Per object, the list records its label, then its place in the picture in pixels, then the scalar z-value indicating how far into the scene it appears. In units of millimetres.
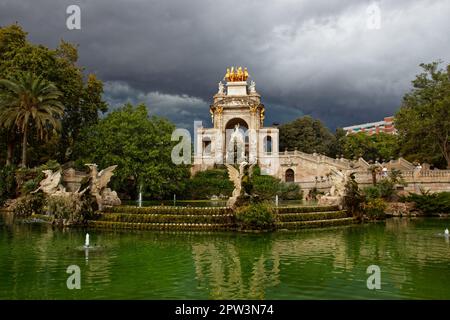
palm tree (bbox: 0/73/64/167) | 31672
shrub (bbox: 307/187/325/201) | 40312
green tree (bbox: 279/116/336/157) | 76625
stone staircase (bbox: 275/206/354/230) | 19375
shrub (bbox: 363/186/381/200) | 28122
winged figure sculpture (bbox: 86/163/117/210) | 21641
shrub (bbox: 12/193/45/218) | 26078
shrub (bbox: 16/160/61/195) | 28609
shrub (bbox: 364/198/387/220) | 23984
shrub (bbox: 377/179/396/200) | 28641
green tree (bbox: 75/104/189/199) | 33469
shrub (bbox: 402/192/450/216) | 27688
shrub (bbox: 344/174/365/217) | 23266
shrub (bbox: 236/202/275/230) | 18156
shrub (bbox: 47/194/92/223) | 20406
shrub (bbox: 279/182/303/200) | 42688
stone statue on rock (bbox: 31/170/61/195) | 24297
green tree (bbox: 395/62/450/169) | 35656
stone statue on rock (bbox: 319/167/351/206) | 23578
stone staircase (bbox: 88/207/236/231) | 18922
